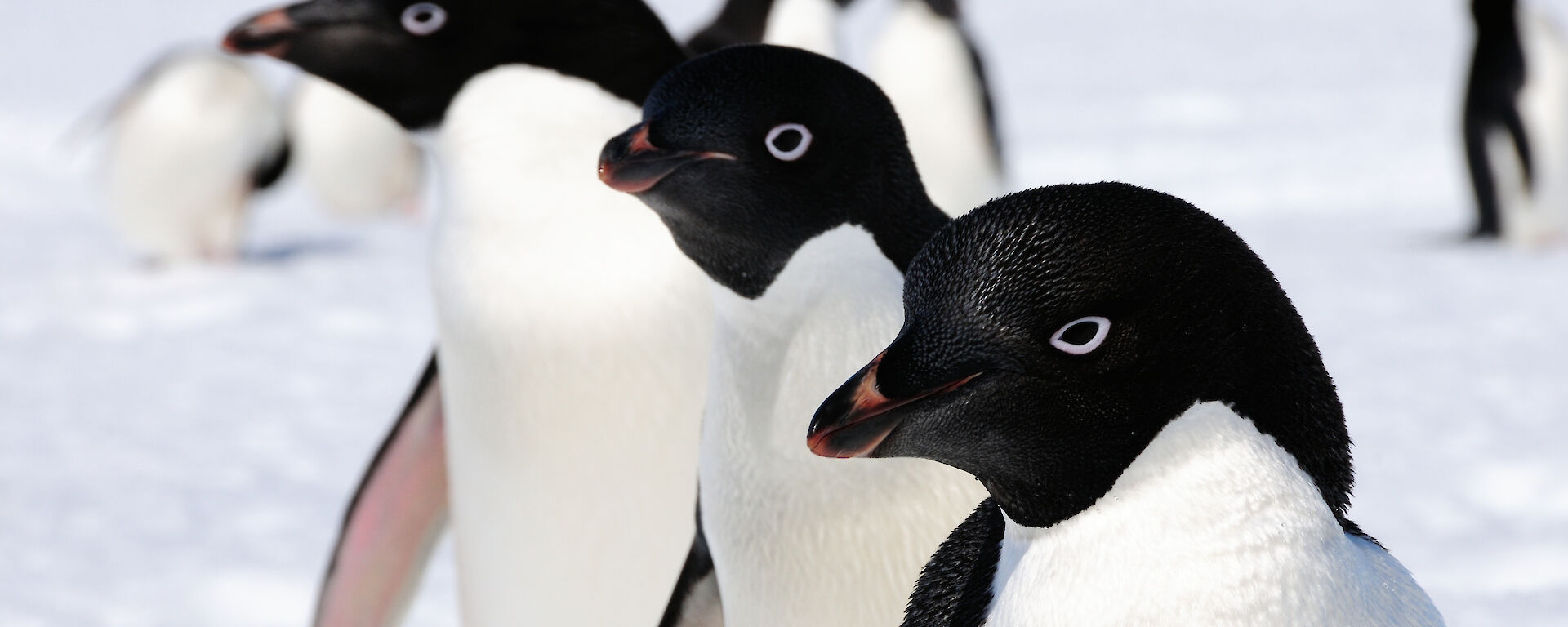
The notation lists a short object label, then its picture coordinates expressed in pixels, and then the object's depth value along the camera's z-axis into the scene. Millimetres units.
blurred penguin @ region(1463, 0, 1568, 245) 10588
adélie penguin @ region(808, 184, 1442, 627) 3446
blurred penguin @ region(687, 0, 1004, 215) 7224
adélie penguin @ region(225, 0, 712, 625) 3797
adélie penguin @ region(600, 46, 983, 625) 3602
